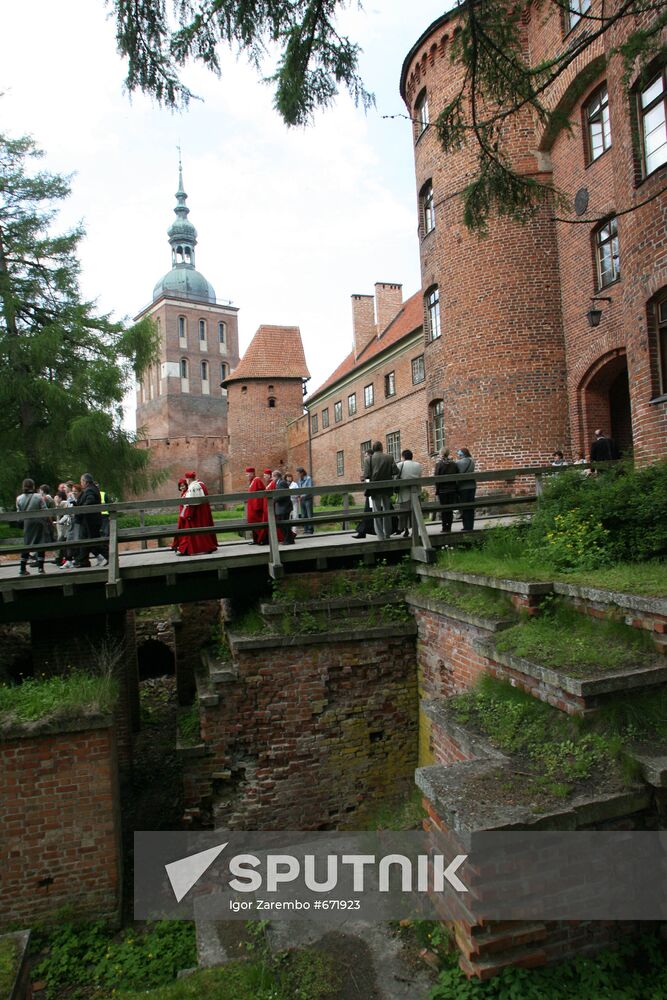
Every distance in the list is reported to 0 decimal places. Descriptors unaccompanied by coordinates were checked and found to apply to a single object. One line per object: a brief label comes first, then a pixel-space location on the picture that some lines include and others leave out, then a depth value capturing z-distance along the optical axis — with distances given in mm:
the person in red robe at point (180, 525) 9102
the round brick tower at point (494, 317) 15008
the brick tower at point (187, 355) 64375
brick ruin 5121
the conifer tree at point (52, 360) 16328
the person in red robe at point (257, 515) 9594
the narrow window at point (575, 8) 12734
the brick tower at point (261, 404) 40938
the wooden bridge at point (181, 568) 7293
